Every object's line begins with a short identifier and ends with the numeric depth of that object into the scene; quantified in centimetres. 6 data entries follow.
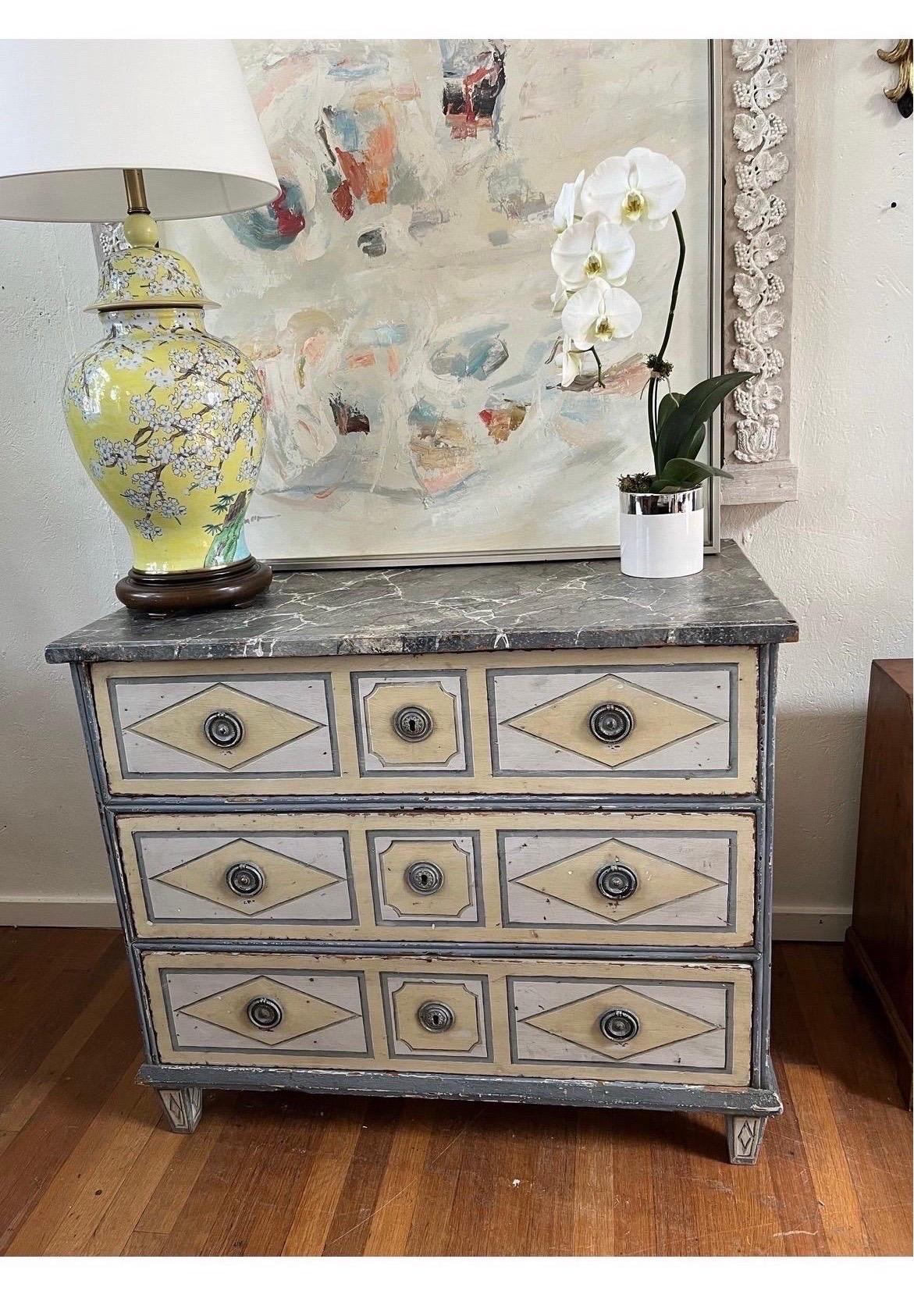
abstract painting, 160
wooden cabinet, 167
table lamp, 127
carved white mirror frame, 157
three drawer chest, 135
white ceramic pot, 149
